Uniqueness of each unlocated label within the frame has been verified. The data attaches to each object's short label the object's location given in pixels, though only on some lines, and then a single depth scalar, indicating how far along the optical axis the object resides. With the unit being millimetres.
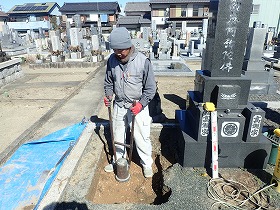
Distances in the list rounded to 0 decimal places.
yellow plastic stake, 2711
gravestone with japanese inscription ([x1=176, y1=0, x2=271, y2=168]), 3080
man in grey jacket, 2708
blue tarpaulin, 3072
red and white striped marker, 2996
